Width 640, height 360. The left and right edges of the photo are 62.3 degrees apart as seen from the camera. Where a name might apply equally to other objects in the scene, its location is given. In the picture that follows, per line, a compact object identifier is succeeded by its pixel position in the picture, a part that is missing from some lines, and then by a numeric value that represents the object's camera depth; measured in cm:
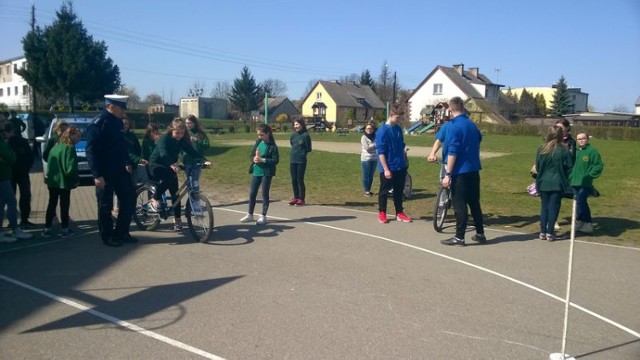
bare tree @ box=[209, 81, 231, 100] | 11992
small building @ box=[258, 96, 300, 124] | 10122
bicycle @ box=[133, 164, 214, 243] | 782
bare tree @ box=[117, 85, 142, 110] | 10113
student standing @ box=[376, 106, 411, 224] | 932
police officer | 732
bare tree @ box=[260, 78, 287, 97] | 11931
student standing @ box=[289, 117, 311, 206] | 1148
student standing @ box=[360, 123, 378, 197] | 1286
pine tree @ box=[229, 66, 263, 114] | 9444
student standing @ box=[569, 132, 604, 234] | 886
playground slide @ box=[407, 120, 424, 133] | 5694
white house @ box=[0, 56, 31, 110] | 7174
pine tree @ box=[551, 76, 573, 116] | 8212
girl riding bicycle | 842
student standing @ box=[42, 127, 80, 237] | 794
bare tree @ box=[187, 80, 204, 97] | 10819
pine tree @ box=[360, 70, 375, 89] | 11406
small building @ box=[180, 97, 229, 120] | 8681
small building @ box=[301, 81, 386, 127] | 9275
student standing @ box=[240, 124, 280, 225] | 939
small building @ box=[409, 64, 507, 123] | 7944
